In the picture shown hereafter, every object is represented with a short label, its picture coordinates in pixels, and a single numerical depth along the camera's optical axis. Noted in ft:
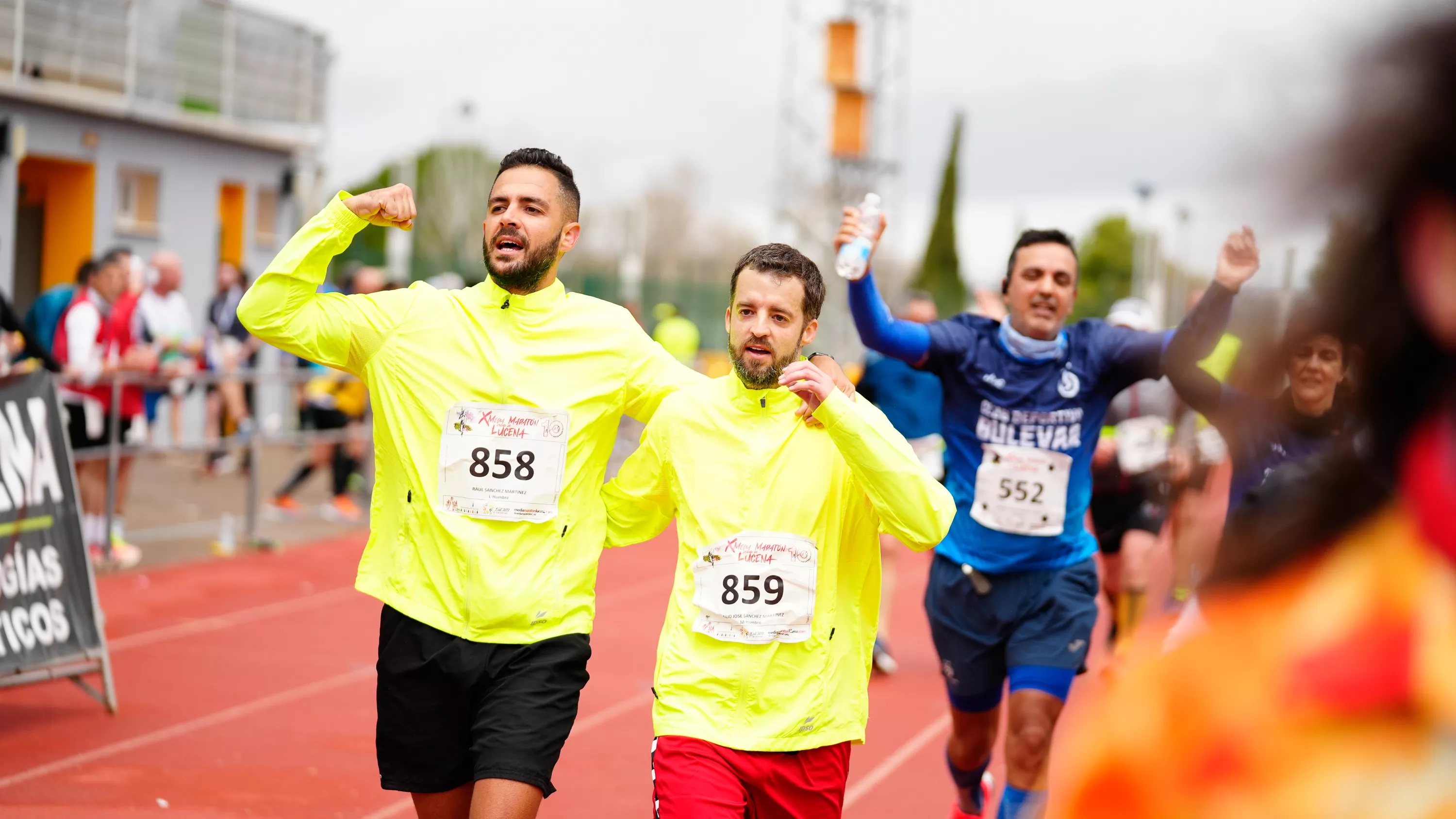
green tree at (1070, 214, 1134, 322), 176.86
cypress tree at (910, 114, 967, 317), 180.24
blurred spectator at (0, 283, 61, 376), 31.27
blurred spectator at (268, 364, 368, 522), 46.03
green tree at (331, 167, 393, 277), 125.49
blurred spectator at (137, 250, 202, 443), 40.24
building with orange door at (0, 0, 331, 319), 59.36
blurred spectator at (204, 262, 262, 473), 49.11
